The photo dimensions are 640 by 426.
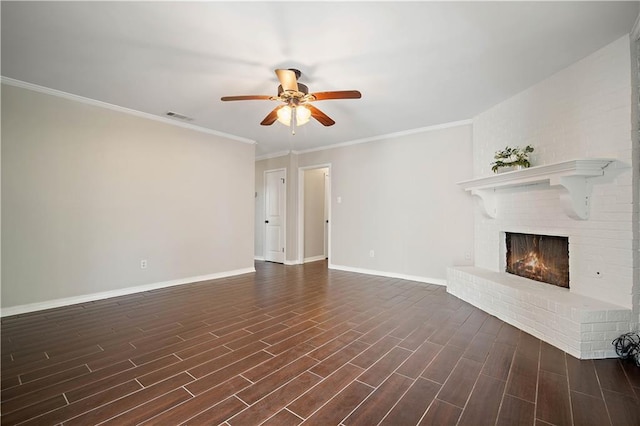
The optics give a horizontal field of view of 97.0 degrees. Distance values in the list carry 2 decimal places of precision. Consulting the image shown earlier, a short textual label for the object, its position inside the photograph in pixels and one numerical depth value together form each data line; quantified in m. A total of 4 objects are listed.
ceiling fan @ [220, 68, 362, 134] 2.58
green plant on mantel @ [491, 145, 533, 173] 3.16
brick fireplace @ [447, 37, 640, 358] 2.24
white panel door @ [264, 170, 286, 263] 6.60
